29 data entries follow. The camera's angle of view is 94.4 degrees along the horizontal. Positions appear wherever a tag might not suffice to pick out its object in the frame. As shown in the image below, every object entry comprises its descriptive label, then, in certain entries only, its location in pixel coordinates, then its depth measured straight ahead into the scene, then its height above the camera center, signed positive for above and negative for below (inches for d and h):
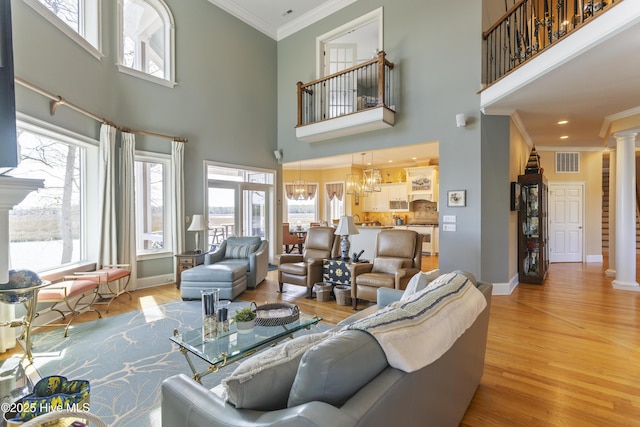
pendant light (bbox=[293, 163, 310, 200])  402.3 +31.9
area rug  79.0 -51.2
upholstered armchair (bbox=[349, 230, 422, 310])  144.6 -28.3
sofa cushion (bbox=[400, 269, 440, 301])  84.4 -20.5
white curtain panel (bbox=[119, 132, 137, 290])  186.4 +4.8
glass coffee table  75.2 -36.6
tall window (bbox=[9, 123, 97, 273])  136.6 +3.0
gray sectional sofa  33.4 -22.9
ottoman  165.3 -38.6
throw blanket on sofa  42.5 -18.4
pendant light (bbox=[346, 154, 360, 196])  348.5 +32.2
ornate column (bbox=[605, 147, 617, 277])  232.9 +1.7
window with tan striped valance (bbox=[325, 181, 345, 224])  408.8 +18.3
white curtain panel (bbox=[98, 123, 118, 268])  174.2 +8.6
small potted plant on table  91.8 -33.7
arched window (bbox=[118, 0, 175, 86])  200.2 +123.0
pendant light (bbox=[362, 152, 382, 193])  329.2 +36.8
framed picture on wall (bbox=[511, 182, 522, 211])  191.3 +11.1
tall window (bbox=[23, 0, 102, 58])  146.3 +105.3
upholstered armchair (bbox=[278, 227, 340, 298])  176.2 -29.8
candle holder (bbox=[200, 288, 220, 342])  88.0 -31.1
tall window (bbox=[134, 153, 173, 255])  206.2 +6.2
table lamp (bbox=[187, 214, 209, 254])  211.0 -8.4
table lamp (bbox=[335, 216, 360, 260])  171.0 -10.8
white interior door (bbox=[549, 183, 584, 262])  289.6 -11.6
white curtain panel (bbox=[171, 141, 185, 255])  213.3 +15.5
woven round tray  93.8 -34.0
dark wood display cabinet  205.5 -12.7
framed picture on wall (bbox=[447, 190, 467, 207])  186.4 +9.2
